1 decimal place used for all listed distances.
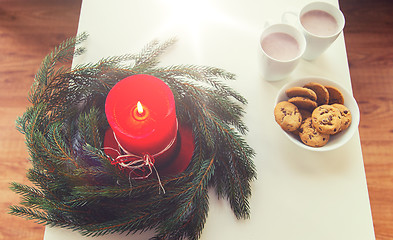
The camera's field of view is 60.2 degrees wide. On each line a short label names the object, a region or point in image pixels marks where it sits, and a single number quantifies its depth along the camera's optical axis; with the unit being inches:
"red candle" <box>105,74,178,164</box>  21.3
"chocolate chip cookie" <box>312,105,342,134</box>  26.6
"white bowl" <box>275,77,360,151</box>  27.4
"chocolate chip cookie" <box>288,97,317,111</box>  27.7
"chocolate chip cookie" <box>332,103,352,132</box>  27.3
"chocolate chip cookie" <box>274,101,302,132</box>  27.2
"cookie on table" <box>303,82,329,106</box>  28.1
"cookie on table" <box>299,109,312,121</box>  28.4
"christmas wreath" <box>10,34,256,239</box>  23.8
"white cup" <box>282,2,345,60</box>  31.4
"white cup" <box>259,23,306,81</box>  30.1
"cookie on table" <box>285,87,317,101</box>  27.7
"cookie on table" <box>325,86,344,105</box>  28.6
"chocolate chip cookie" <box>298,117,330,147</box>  27.1
